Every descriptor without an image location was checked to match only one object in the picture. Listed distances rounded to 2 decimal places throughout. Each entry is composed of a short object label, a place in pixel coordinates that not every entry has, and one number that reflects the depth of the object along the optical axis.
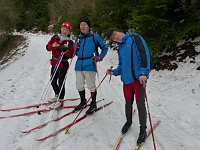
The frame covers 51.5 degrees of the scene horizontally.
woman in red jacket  5.45
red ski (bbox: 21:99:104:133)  4.65
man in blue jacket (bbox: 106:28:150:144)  3.66
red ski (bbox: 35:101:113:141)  4.27
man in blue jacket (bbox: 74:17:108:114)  5.01
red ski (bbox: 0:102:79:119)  5.44
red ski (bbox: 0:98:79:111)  5.95
